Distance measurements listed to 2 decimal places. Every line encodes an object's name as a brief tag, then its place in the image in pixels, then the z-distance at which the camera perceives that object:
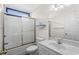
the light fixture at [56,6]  1.09
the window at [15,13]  1.11
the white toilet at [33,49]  1.05
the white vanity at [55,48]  0.94
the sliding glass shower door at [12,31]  1.13
